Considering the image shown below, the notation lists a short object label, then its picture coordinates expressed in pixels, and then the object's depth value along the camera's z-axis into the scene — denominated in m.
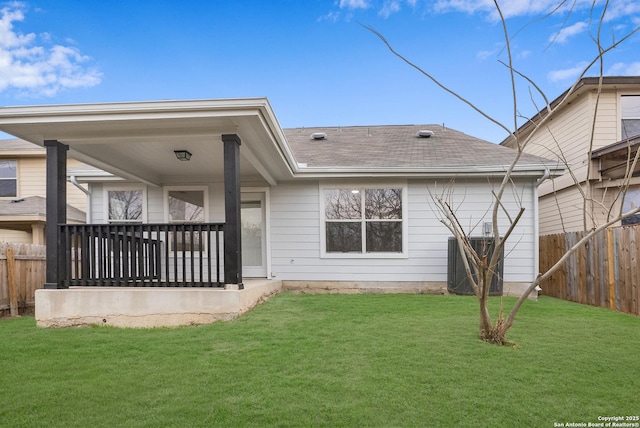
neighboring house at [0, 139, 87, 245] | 11.52
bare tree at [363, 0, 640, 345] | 2.84
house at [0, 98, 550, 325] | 6.36
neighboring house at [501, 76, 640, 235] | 8.07
